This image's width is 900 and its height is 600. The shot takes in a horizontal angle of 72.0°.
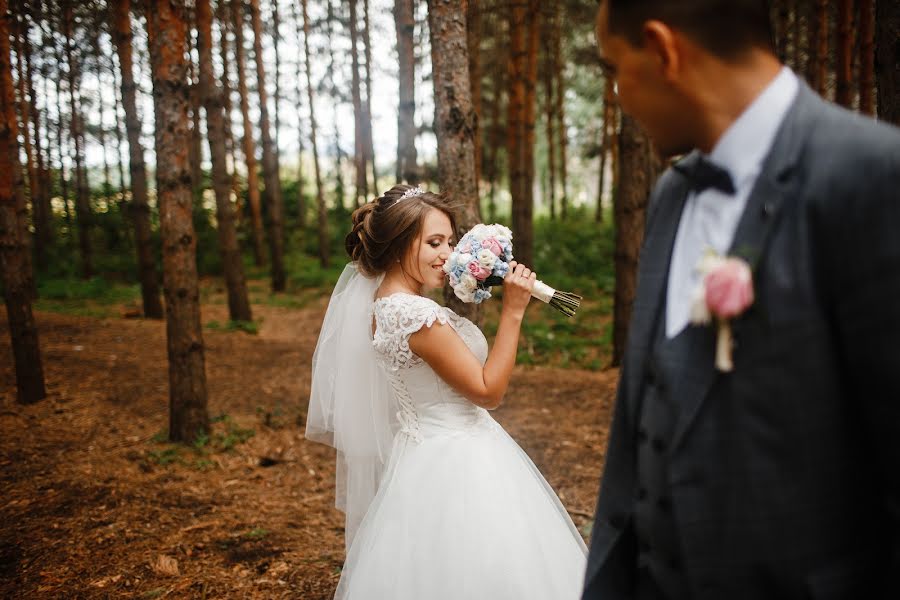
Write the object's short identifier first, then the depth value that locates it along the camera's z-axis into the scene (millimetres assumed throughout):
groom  1084
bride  2564
